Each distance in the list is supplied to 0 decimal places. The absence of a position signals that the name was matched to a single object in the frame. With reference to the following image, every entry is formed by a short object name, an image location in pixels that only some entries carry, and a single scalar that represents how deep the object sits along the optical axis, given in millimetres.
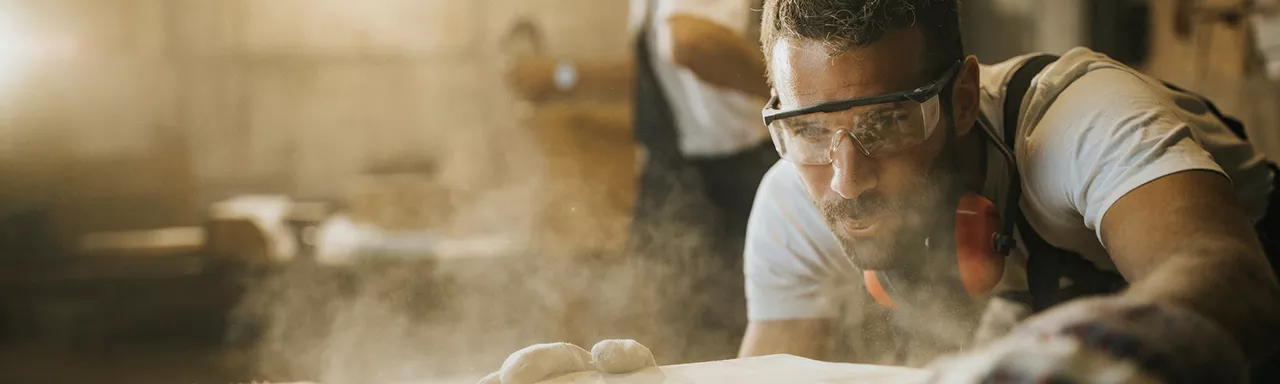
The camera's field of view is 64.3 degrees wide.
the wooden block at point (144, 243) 3592
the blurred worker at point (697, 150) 1539
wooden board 1116
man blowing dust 956
